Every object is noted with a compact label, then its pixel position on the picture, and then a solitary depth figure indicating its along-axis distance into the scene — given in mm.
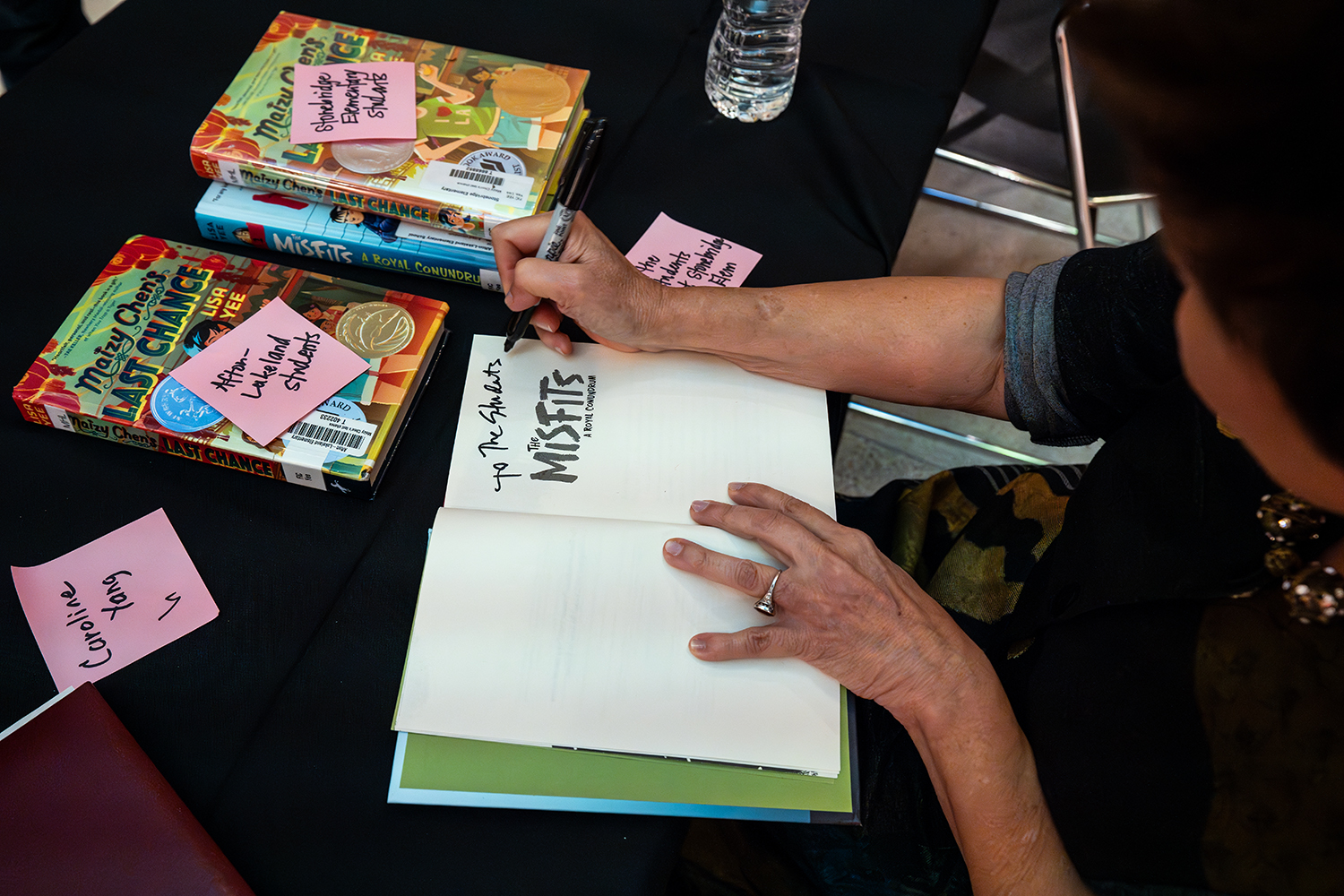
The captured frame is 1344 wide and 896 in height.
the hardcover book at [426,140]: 921
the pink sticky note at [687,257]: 1000
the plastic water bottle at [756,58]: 1107
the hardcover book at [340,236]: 940
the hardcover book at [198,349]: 788
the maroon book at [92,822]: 595
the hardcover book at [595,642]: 675
